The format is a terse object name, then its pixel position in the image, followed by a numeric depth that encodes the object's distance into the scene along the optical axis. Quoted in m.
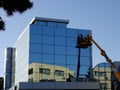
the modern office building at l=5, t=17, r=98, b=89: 40.84
